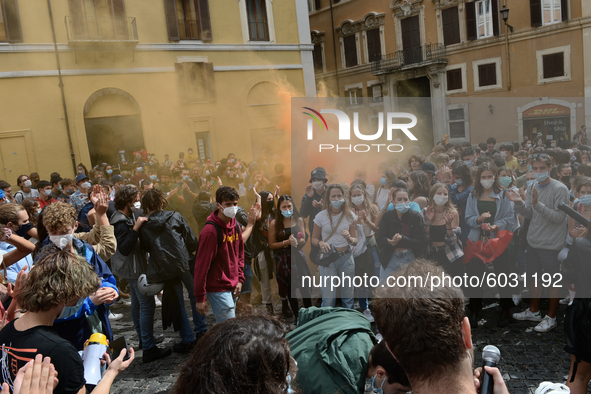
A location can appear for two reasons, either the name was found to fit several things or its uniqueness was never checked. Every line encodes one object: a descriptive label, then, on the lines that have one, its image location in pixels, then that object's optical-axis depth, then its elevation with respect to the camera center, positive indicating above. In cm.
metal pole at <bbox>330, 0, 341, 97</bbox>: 2821 +579
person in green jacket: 199 -99
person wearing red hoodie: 397 -97
